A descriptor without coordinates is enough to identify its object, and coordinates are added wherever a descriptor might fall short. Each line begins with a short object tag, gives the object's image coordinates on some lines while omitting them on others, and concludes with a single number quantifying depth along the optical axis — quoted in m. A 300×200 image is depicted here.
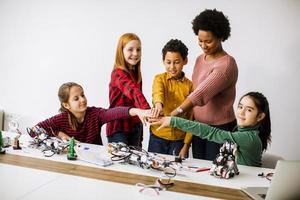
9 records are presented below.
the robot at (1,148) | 1.80
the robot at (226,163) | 1.60
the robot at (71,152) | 1.75
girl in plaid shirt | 2.52
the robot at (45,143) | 1.86
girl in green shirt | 1.90
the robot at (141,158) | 1.67
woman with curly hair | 2.28
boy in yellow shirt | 2.45
